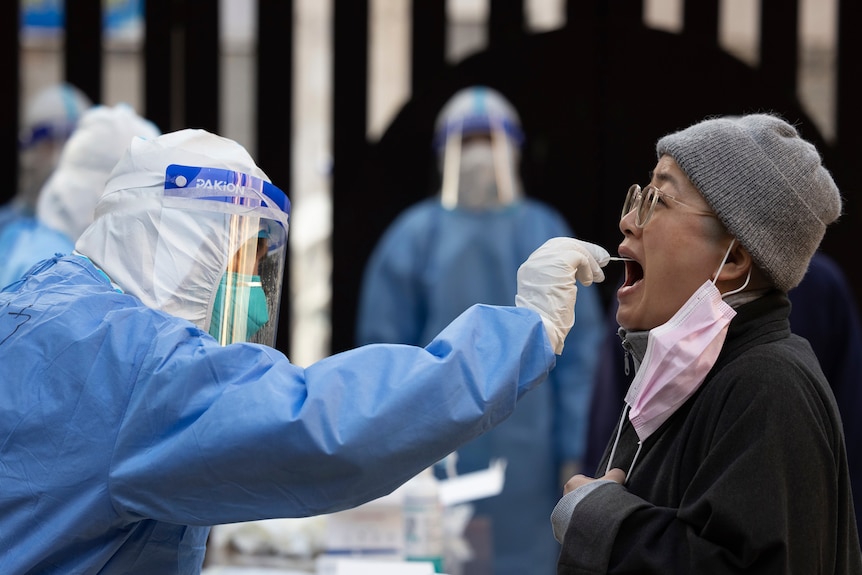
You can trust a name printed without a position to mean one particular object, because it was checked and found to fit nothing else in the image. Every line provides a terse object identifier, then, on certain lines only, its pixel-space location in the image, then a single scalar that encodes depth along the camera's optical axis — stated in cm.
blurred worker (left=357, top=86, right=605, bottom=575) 861
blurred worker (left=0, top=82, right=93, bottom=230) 886
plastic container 548
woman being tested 320
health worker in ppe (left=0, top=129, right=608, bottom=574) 331
